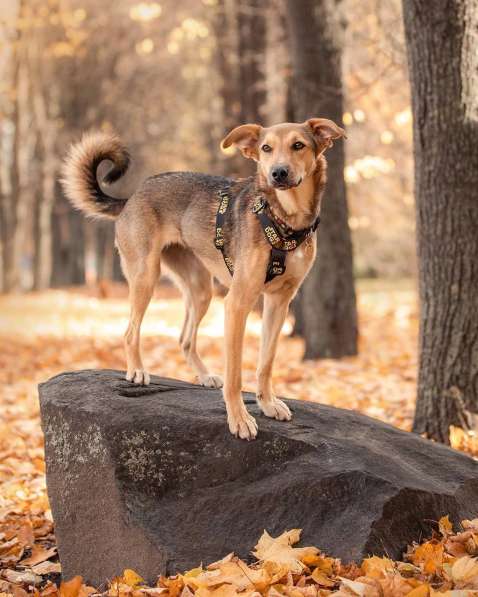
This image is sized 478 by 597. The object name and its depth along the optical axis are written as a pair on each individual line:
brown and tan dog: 4.52
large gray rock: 3.92
